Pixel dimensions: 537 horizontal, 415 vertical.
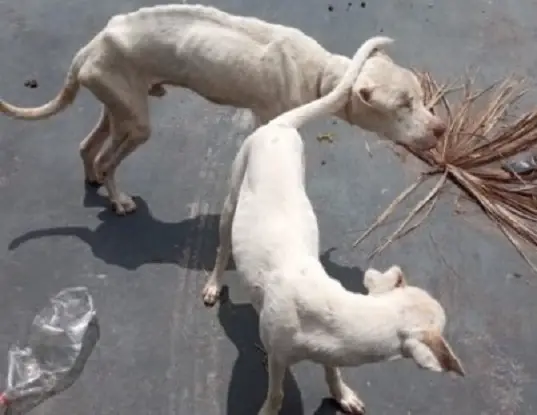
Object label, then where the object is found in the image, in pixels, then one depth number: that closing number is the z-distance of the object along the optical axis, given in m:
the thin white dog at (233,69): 3.23
